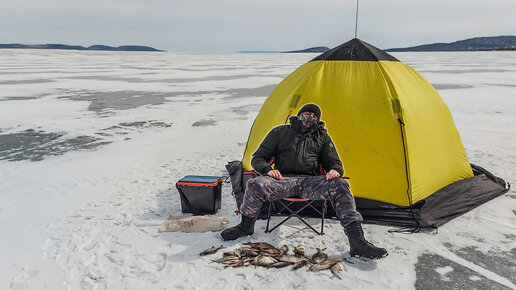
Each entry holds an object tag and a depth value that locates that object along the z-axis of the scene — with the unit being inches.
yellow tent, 173.3
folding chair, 151.5
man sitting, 139.6
